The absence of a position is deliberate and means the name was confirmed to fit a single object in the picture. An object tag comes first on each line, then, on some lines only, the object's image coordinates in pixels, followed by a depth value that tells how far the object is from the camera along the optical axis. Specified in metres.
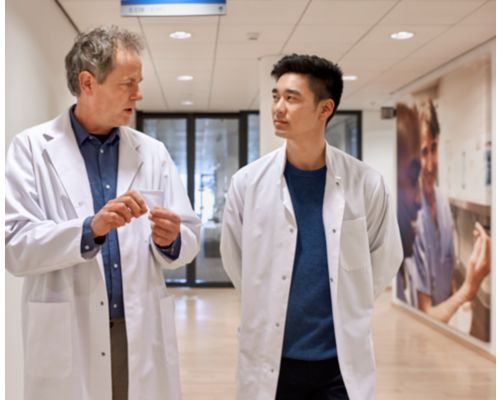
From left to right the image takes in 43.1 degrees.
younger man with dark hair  2.13
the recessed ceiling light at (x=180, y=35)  5.91
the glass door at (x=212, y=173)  11.23
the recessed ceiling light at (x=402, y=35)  5.90
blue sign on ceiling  4.09
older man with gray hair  1.81
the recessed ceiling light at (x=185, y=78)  8.03
